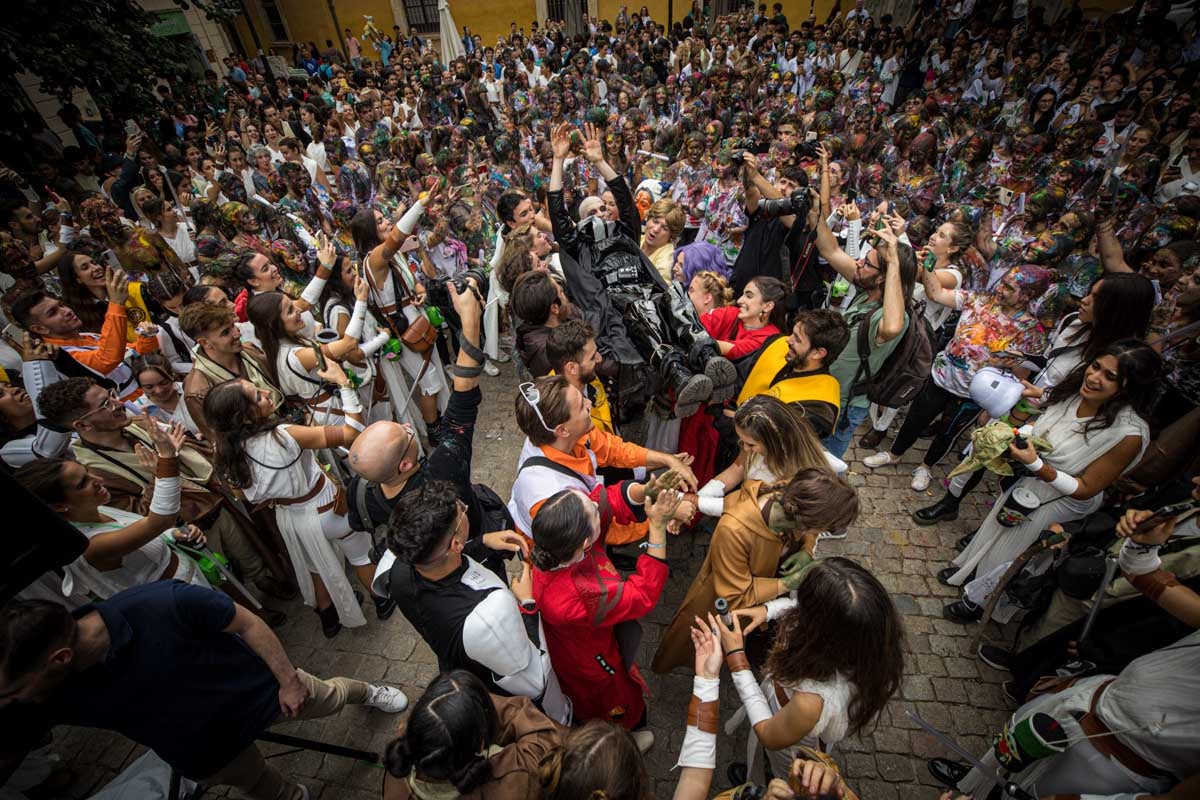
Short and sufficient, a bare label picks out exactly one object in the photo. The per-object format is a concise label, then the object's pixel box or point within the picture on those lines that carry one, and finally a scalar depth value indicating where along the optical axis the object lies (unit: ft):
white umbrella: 52.90
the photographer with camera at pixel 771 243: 15.10
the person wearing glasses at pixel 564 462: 8.22
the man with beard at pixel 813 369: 9.51
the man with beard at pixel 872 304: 11.68
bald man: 7.93
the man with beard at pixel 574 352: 9.59
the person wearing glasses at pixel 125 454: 9.06
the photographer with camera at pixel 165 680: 5.49
